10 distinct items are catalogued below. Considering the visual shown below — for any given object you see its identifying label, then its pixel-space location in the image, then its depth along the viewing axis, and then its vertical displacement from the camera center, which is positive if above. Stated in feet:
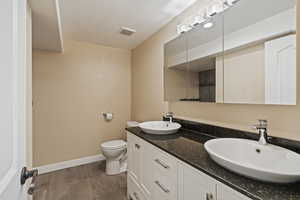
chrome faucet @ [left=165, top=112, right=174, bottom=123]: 6.10 -0.70
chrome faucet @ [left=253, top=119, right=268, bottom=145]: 3.19 -0.69
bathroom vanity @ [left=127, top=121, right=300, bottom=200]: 2.12 -1.36
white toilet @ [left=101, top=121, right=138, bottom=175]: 7.46 -2.92
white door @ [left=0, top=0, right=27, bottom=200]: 1.51 +0.00
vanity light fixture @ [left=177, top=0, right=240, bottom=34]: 4.47 +2.81
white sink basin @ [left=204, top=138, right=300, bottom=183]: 2.08 -1.09
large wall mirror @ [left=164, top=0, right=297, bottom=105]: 3.28 +1.22
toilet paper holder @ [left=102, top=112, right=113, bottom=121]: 9.46 -1.08
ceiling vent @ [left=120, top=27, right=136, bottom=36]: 7.41 +3.51
